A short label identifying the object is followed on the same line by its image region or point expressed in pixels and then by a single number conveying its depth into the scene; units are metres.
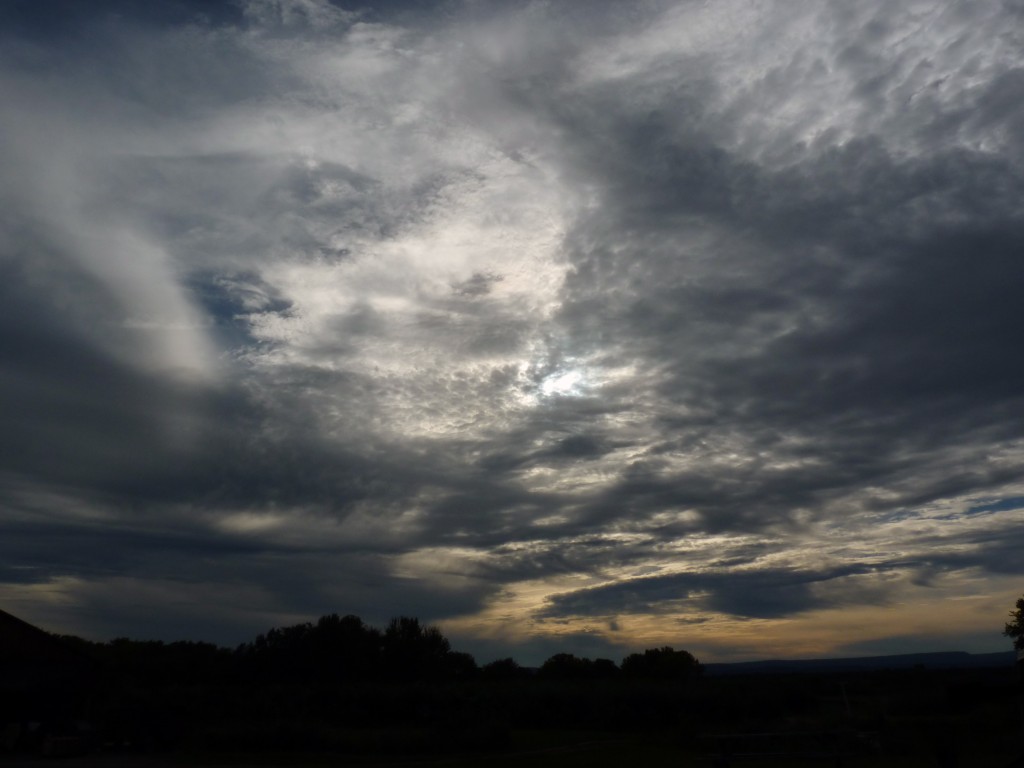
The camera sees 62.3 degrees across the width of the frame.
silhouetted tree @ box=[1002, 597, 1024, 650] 35.52
